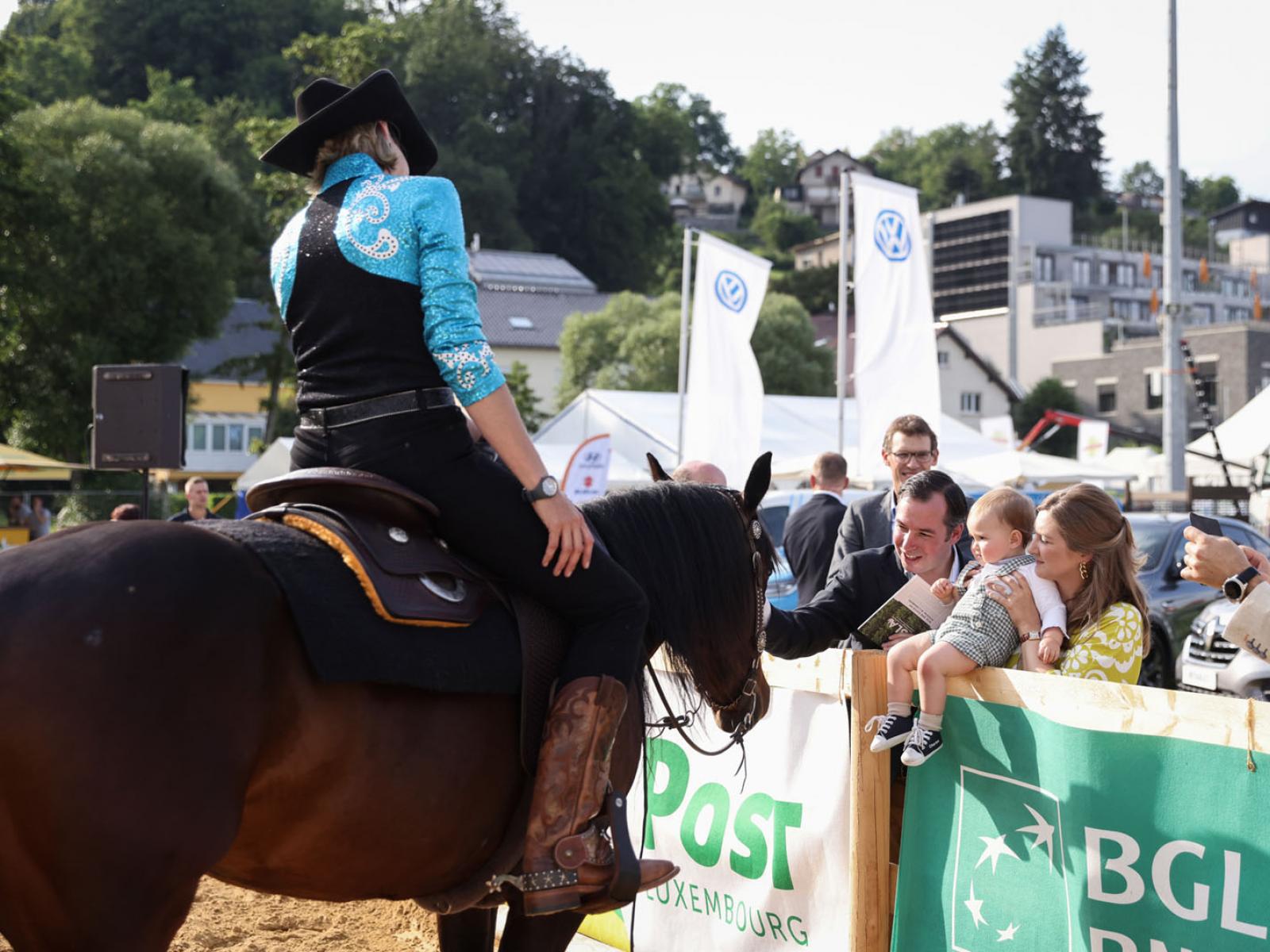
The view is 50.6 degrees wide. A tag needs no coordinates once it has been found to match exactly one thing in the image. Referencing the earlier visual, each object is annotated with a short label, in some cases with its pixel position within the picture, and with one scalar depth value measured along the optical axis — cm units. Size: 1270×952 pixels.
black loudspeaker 1072
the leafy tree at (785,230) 12800
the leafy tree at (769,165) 15312
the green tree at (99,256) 3578
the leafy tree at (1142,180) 15312
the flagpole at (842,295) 1669
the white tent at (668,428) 2512
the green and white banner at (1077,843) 324
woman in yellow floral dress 404
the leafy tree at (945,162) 12794
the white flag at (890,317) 1495
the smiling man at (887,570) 489
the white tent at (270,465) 2886
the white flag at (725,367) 1648
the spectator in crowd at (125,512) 1241
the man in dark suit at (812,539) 718
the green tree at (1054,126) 12269
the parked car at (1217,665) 1055
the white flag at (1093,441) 3189
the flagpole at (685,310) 1841
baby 399
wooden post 423
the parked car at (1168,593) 1327
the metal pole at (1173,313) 2328
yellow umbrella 2308
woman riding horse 312
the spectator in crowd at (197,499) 1319
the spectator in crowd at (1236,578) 362
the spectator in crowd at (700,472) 672
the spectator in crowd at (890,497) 611
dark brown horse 243
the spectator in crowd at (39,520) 2408
